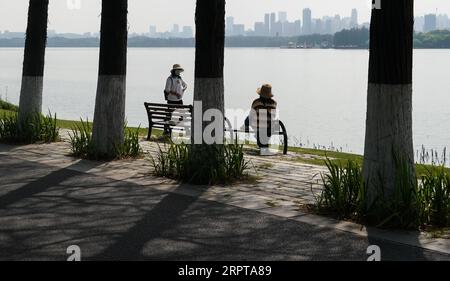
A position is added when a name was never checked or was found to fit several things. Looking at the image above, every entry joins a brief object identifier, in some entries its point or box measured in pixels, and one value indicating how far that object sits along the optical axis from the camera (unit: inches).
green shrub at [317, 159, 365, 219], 320.5
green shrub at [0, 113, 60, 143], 579.5
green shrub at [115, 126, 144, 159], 495.2
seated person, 589.9
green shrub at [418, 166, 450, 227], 306.3
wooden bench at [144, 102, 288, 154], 658.8
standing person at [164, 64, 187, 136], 693.3
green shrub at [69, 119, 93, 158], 502.0
